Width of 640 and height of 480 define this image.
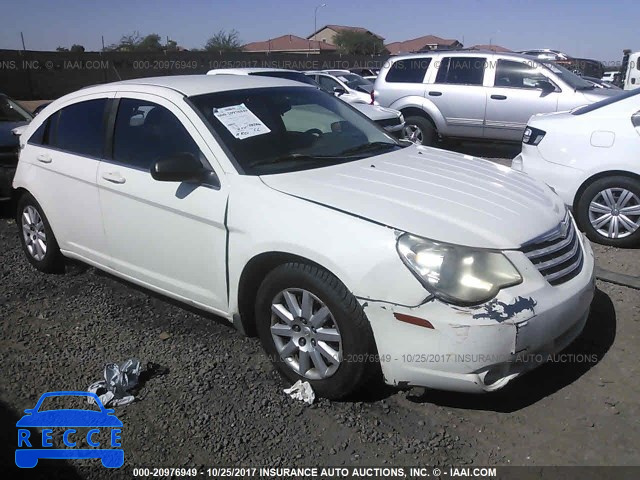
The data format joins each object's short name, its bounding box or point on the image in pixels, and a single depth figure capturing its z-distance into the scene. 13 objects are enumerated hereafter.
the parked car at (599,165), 5.08
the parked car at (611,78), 21.44
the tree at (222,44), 56.22
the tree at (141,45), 50.44
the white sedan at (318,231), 2.68
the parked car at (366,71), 24.23
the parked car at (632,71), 14.48
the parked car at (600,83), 12.84
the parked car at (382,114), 8.51
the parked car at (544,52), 27.27
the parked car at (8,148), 6.69
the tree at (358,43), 68.56
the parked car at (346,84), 13.15
